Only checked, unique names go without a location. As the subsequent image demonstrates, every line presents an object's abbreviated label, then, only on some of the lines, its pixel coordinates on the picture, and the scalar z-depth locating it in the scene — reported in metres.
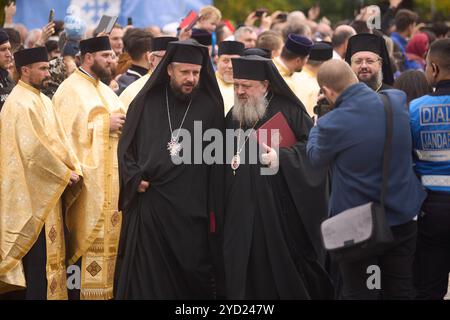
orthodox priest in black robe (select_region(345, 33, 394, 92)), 9.52
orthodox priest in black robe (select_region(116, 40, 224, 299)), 8.66
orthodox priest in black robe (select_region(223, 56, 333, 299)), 8.60
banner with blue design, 15.73
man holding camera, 7.50
